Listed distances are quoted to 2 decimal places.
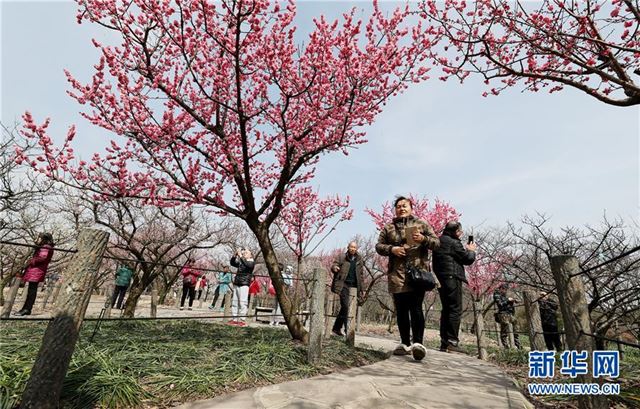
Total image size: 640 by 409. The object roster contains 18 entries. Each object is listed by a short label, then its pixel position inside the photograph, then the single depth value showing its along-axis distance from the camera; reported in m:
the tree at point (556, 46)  3.42
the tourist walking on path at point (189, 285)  15.76
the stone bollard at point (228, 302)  9.73
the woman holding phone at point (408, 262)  4.01
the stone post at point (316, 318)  3.96
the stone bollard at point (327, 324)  6.45
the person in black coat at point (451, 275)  4.95
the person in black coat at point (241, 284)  8.42
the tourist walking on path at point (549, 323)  8.54
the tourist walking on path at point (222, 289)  12.46
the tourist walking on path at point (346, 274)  6.90
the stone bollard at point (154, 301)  9.00
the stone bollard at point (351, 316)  5.48
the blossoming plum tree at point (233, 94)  4.87
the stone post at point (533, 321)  5.25
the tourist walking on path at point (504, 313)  9.47
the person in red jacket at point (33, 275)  7.53
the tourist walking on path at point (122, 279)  11.41
